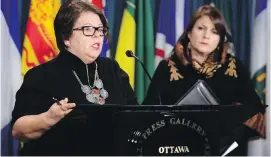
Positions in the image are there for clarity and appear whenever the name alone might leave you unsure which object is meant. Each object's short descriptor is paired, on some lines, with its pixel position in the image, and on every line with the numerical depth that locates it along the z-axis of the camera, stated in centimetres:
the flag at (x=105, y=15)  538
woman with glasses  453
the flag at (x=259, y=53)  586
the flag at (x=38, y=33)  530
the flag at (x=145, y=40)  557
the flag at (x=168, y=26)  570
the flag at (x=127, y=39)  545
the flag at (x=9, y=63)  525
